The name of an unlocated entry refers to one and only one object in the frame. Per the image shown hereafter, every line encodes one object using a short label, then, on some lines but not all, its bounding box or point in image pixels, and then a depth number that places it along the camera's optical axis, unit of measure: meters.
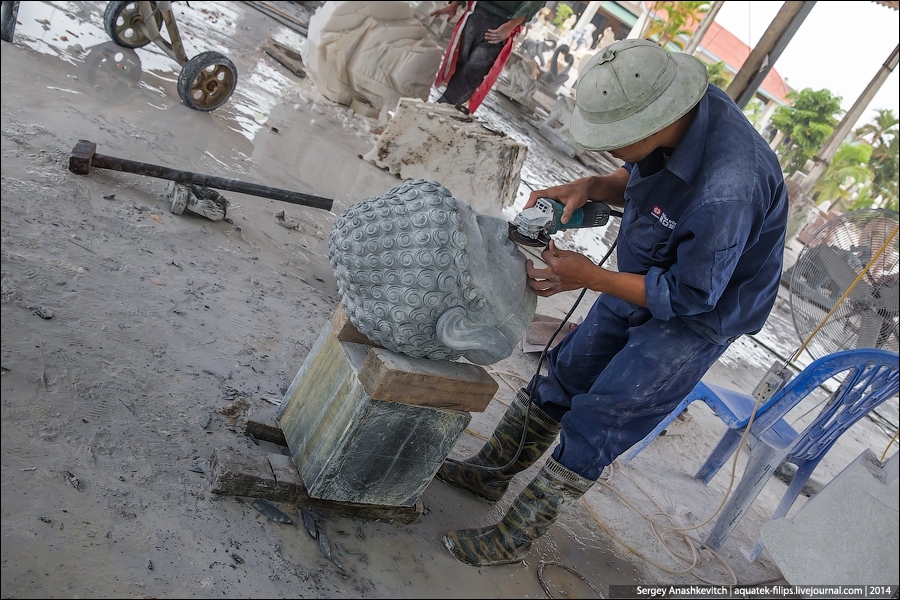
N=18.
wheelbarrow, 4.90
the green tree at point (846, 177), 22.69
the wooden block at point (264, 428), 2.47
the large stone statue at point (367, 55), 6.85
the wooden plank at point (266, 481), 2.14
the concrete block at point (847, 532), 1.89
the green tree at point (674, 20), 25.12
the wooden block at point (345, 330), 2.27
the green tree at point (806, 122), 24.17
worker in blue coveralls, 2.02
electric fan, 4.03
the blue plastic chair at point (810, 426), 2.70
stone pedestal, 2.09
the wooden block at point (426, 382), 2.03
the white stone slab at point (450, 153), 5.70
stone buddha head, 1.99
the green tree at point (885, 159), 23.03
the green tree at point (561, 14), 33.24
